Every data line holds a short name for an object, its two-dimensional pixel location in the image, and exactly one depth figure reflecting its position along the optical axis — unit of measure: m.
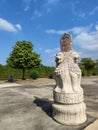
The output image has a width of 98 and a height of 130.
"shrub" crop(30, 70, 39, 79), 13.50
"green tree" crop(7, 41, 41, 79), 11.74
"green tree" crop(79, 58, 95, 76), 19.81
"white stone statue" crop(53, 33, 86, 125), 3.18
